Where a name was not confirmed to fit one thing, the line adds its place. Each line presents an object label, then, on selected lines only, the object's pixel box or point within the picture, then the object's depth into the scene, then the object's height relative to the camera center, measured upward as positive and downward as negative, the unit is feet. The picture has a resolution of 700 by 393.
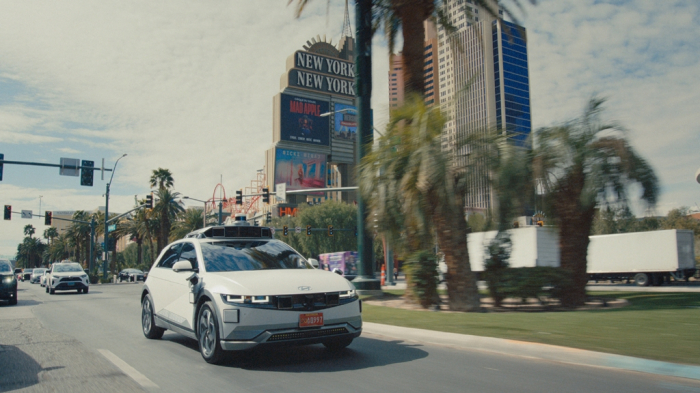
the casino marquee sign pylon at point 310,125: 325.83 +79.48
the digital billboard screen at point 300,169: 319.74 +50.18
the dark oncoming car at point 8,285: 58.49 -3.51
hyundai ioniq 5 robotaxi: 20.35 -1.90
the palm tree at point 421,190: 40.75 +4.72
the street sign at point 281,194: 122.40 +13.16
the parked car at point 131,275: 188.21 -8.30
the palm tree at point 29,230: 530.27 +22.79
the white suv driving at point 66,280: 83.97 -4.35
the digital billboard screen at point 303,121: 327.88 +81.20
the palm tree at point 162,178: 217.36 +30.03
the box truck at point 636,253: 87.20 -0.96
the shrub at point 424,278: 43.14 -2.37
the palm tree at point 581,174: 45.52 +6.30
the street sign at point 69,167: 88.89 +14.31
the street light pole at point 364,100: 59.26 +17.02
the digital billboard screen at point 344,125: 350.02 +82.50
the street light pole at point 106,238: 157.79 +4.21
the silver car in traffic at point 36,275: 173.17 -7.42
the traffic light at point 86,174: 89.76 +13.20
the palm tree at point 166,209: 209.26 +16.91
